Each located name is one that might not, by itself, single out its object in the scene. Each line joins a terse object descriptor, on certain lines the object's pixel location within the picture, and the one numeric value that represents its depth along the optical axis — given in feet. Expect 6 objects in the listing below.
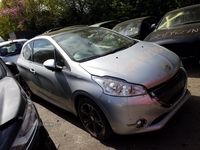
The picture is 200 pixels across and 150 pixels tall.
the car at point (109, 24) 22.72
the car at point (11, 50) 18.43
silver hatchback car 6.16
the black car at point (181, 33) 11.00
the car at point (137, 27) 17.50
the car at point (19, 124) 4.01
